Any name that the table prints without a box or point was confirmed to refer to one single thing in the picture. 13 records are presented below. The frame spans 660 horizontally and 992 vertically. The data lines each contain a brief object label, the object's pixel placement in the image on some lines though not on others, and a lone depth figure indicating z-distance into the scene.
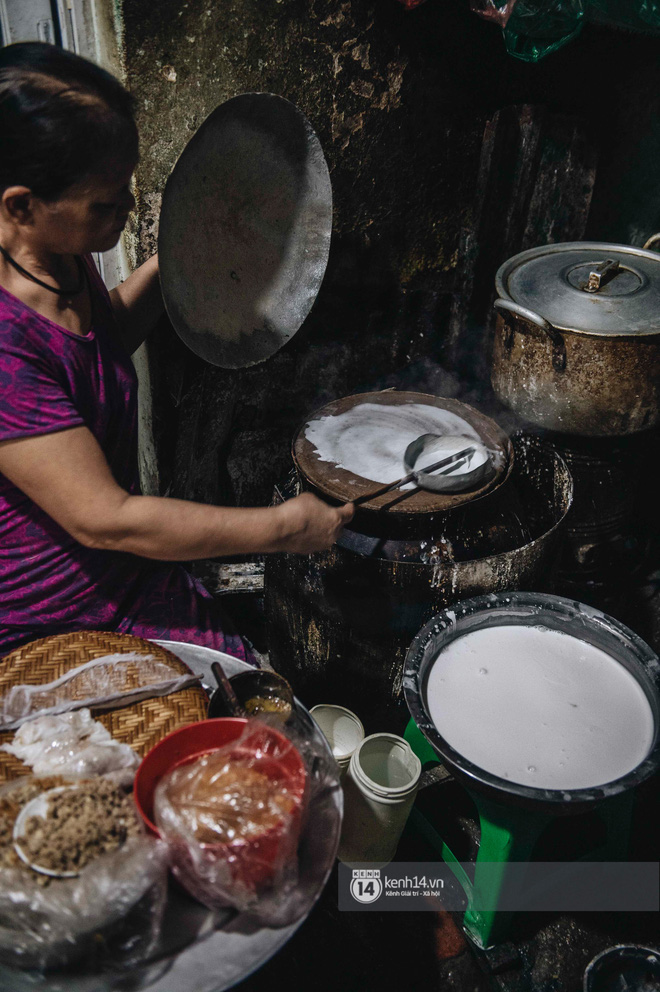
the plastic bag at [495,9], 3.14
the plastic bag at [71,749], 1.56
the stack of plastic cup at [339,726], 2.79
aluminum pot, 3.18
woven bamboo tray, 1.69
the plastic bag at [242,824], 1.37
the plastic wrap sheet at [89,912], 1.28
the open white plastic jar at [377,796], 2.47
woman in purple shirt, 1.68
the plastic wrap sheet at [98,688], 1.72
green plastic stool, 2.22
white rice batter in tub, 2.08
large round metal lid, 2.29
